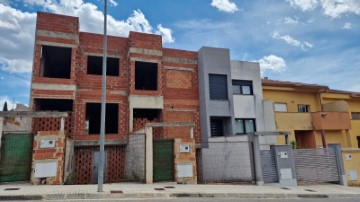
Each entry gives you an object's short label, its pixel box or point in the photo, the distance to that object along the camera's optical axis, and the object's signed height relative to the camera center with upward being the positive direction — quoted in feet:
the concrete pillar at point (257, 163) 41.83 -1.75
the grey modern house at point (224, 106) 51.83 +10.71
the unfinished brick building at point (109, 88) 48.34 +13.44
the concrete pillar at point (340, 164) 46.85 -2.56
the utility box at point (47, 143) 35.59 +2.02
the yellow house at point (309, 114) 67.36 +9.44
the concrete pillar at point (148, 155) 39.19 +0.01
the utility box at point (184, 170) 40.55 -2.39
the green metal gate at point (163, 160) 40.45 -0.81
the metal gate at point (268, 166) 43.29 -2.37
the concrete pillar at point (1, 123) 34.63 +4.78
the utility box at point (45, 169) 34.78 -1.46
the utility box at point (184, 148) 41.55 +0.95
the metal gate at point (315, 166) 46.37 -2.77
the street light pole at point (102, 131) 30.25 +3.01
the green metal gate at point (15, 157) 34.53 +0.26
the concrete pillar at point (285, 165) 43.21 -2.25
